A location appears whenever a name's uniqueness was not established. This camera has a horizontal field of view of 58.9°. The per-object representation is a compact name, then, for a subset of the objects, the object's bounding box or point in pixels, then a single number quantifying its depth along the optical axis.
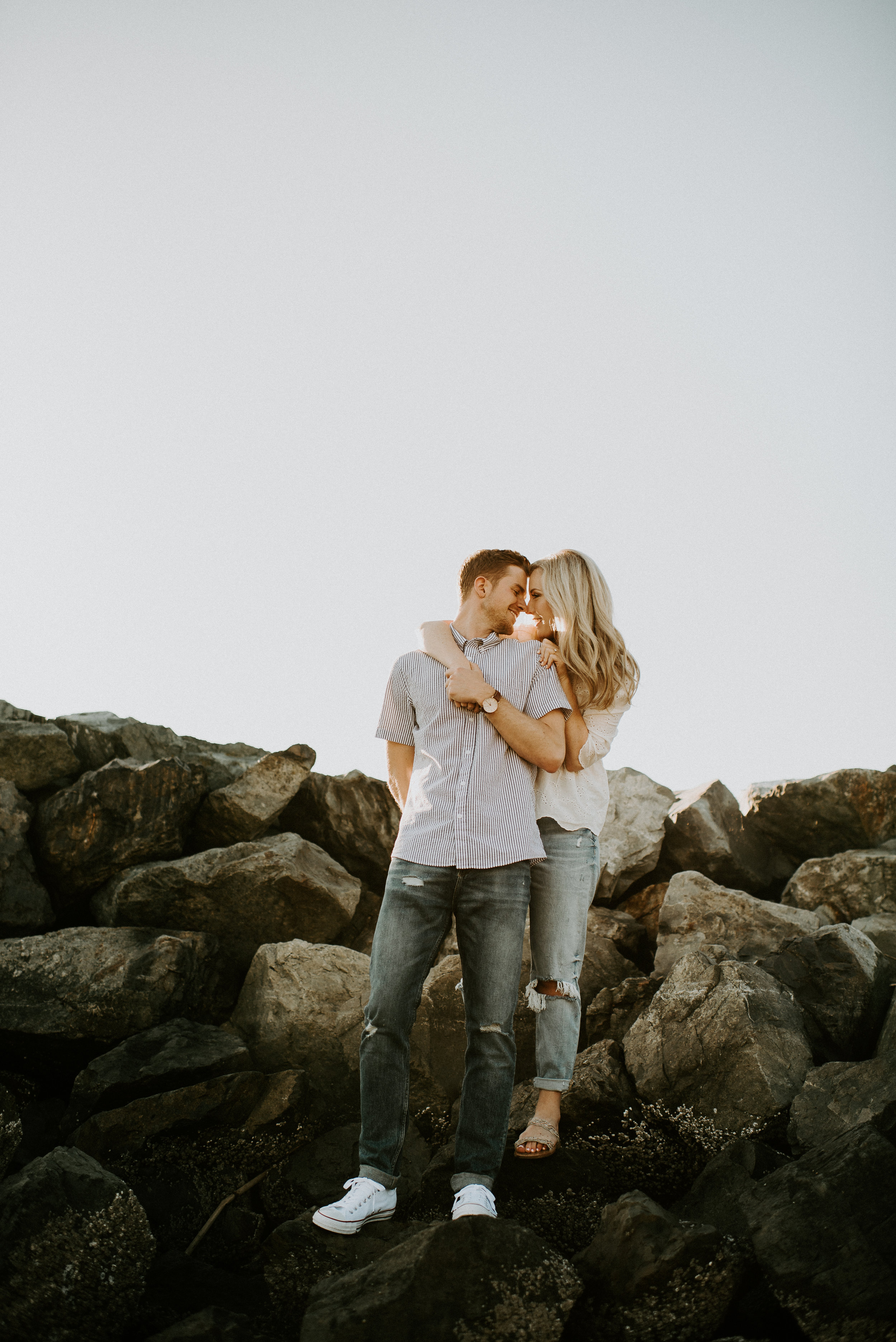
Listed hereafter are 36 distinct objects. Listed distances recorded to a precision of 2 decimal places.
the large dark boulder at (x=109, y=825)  6.89
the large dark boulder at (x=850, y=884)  7.19
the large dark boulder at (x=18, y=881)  6.48
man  3.56
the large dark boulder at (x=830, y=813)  7.81
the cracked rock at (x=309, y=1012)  5.55
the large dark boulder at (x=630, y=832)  7.73
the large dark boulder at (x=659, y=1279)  3.00
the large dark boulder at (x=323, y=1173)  4.46
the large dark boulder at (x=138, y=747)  7.83
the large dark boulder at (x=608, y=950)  6.27
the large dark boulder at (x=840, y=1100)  4.18
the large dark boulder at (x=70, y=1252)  3.10
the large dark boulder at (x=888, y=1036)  4.91
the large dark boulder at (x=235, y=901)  6.64
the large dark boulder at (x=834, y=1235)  2.88
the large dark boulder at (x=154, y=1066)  4.91
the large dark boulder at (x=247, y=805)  7.41
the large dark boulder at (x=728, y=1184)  3.67
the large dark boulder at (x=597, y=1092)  4.71
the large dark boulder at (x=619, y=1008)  5.64
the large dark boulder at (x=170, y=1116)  4.61
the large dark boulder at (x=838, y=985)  5.25
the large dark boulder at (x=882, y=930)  6.54
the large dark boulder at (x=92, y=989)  5.43
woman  4.26
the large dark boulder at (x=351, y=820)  7.70
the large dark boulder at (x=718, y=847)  7.80
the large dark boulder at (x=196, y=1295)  3.06
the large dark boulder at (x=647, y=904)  7.50
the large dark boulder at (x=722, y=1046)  4.62
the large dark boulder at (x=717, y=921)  6.58
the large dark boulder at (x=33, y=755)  7.27
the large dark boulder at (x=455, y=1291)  2.84
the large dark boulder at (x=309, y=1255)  3.39
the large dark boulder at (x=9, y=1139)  4.25
